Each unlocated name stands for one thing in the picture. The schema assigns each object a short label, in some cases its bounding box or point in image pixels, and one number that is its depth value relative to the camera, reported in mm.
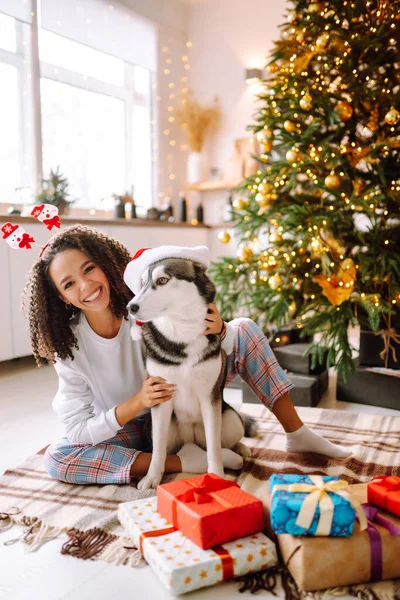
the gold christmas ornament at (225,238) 3016
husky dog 1313
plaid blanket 1256
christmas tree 2348
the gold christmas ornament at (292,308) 2539
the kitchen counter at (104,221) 3030
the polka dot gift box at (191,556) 1059
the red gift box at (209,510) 1110
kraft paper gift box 1060
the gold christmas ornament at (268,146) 2613
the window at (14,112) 3697
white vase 5227
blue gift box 1062
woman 1573
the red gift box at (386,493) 1146
